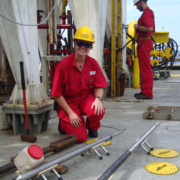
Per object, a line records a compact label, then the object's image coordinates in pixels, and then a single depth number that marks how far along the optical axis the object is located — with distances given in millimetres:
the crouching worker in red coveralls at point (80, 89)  2861
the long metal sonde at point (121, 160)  1753
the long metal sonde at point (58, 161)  1716
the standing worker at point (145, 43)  5508
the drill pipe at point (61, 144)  2395
